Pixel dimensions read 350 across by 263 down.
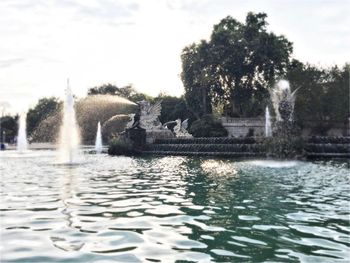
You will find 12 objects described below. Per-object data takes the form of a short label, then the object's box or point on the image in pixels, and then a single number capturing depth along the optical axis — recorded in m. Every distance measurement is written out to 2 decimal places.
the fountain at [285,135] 24.39
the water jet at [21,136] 41.77
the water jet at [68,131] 25.13
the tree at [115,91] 91.81
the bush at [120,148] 32.00
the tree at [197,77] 58.97
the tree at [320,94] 56.16
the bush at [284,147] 24.39
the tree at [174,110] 71.75
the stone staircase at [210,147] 28.41
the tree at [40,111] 94.19
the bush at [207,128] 54.03
